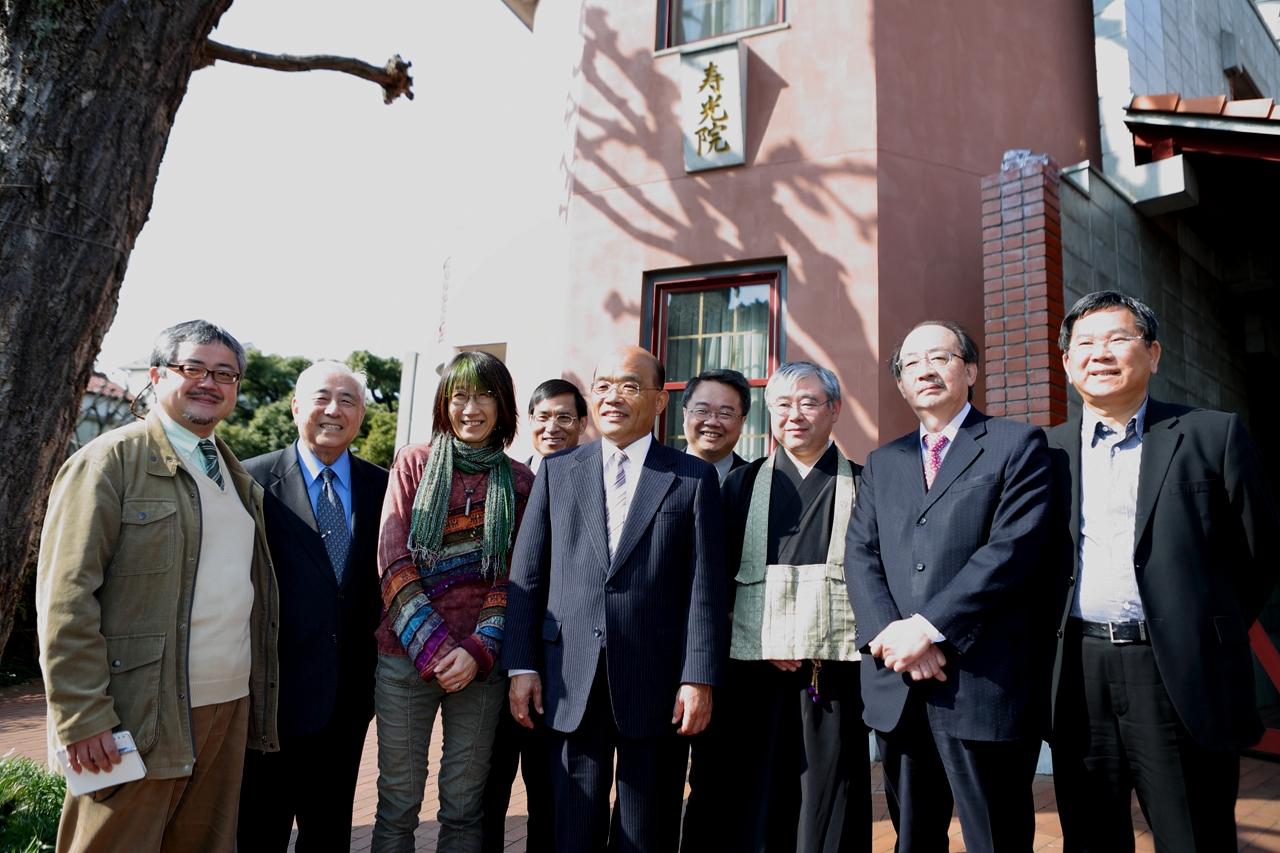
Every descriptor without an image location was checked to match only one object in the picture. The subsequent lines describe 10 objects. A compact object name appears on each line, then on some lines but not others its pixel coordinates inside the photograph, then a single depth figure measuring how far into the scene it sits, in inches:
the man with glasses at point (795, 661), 113.3
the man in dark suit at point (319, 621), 116.1
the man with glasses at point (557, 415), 161.3
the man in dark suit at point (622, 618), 108.4
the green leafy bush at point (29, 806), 130.0
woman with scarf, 112.2
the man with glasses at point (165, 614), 91.4
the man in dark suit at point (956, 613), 101.0
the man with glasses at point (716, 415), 156.3
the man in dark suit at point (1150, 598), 95.6
